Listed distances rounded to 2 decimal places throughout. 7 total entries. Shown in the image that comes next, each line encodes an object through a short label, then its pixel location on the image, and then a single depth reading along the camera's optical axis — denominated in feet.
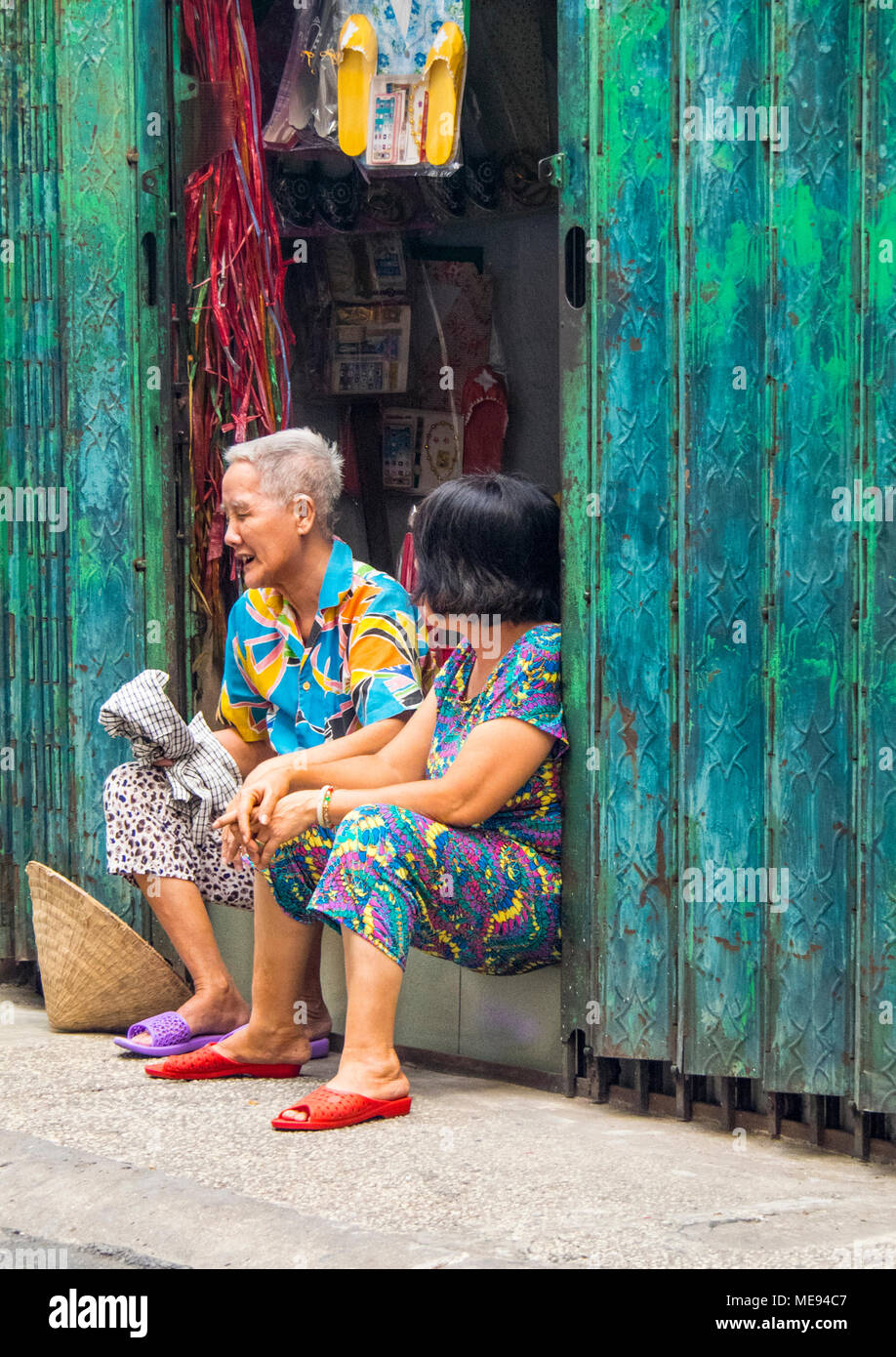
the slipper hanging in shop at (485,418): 18.03
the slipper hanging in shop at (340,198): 17.47
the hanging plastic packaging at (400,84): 14.43
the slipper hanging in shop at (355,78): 14.61
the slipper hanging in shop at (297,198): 17.40
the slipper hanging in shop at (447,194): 17.58
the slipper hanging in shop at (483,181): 17.40
